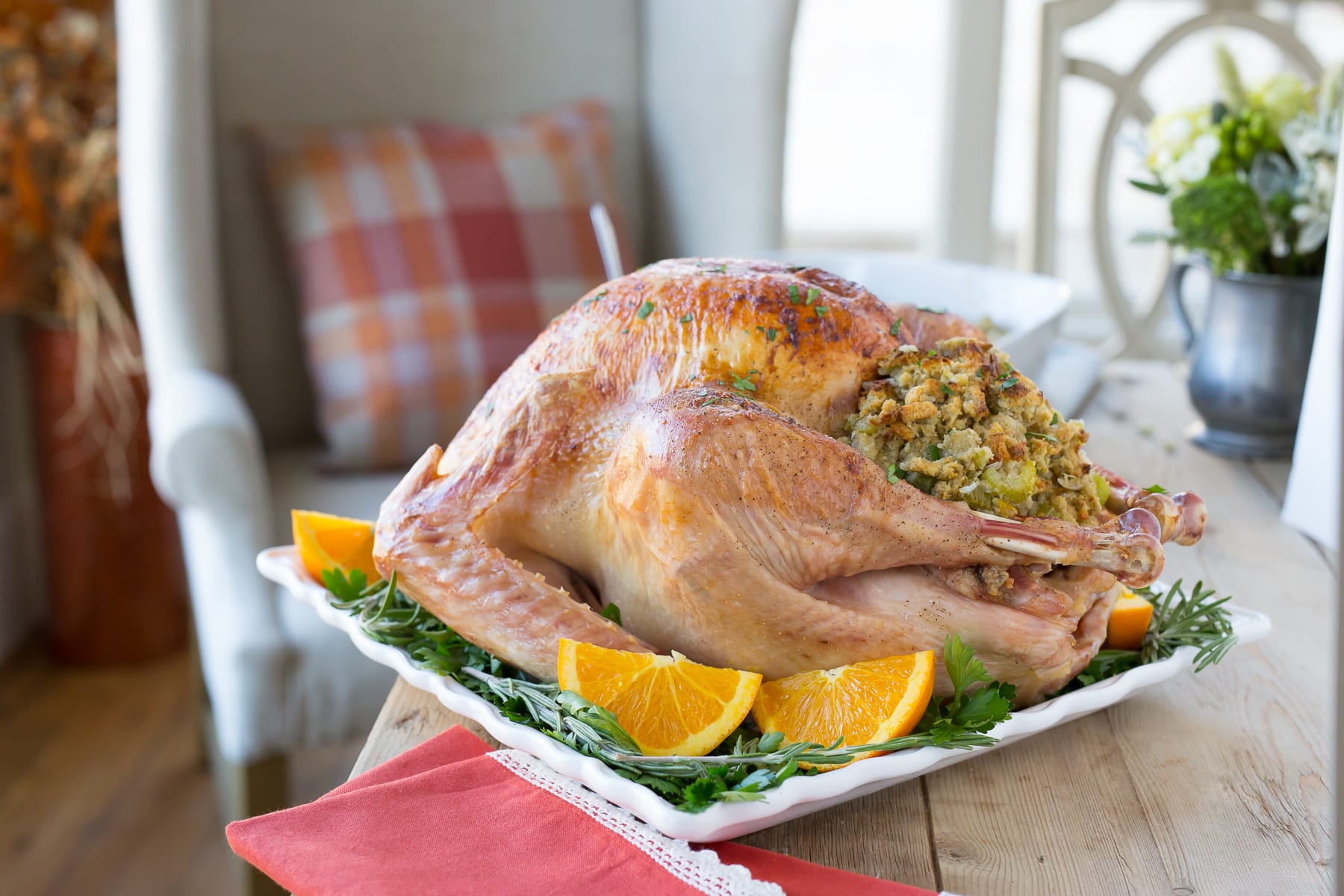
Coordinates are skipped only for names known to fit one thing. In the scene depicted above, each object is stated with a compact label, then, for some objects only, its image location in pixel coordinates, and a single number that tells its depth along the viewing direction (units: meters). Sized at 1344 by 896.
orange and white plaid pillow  1.99
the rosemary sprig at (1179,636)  0.86
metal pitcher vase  1.47
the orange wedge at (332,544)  0.97
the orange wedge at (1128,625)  0.87
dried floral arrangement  2.33
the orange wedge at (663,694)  0.73
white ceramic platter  0.67
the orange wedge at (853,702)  0.74
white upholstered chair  1.64
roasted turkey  0.78
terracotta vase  2.46
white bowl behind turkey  1.41
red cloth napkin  0.66
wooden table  0.71
